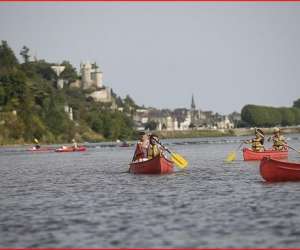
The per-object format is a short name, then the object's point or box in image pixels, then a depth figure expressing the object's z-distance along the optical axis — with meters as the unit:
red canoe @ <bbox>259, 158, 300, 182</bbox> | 44.28
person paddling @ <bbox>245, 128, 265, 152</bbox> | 67.75
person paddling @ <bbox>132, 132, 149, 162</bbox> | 54.21
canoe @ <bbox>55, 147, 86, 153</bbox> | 130.00
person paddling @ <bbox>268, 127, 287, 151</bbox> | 64.56
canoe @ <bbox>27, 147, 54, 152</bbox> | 144.68
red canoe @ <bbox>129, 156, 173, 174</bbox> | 53.80
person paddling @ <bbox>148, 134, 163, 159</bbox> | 53.47
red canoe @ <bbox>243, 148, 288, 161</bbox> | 64.06
